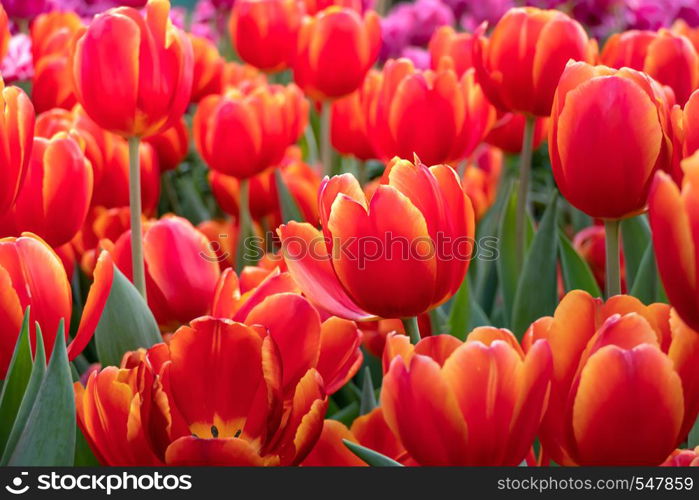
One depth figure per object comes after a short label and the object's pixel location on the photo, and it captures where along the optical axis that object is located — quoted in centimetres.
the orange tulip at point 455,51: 129
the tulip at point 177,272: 97
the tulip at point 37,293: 82
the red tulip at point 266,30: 147
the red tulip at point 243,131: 117
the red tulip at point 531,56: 105
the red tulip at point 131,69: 95
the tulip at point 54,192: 94
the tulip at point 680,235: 71
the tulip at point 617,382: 73
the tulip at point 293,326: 82
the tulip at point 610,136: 82
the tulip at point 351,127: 131
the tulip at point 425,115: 107
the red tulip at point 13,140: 84
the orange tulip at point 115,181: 114
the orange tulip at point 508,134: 134
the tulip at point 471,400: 74
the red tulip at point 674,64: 106
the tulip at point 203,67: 141
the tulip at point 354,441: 83
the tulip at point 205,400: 78
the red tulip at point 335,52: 125
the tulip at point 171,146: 136
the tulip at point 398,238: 79
